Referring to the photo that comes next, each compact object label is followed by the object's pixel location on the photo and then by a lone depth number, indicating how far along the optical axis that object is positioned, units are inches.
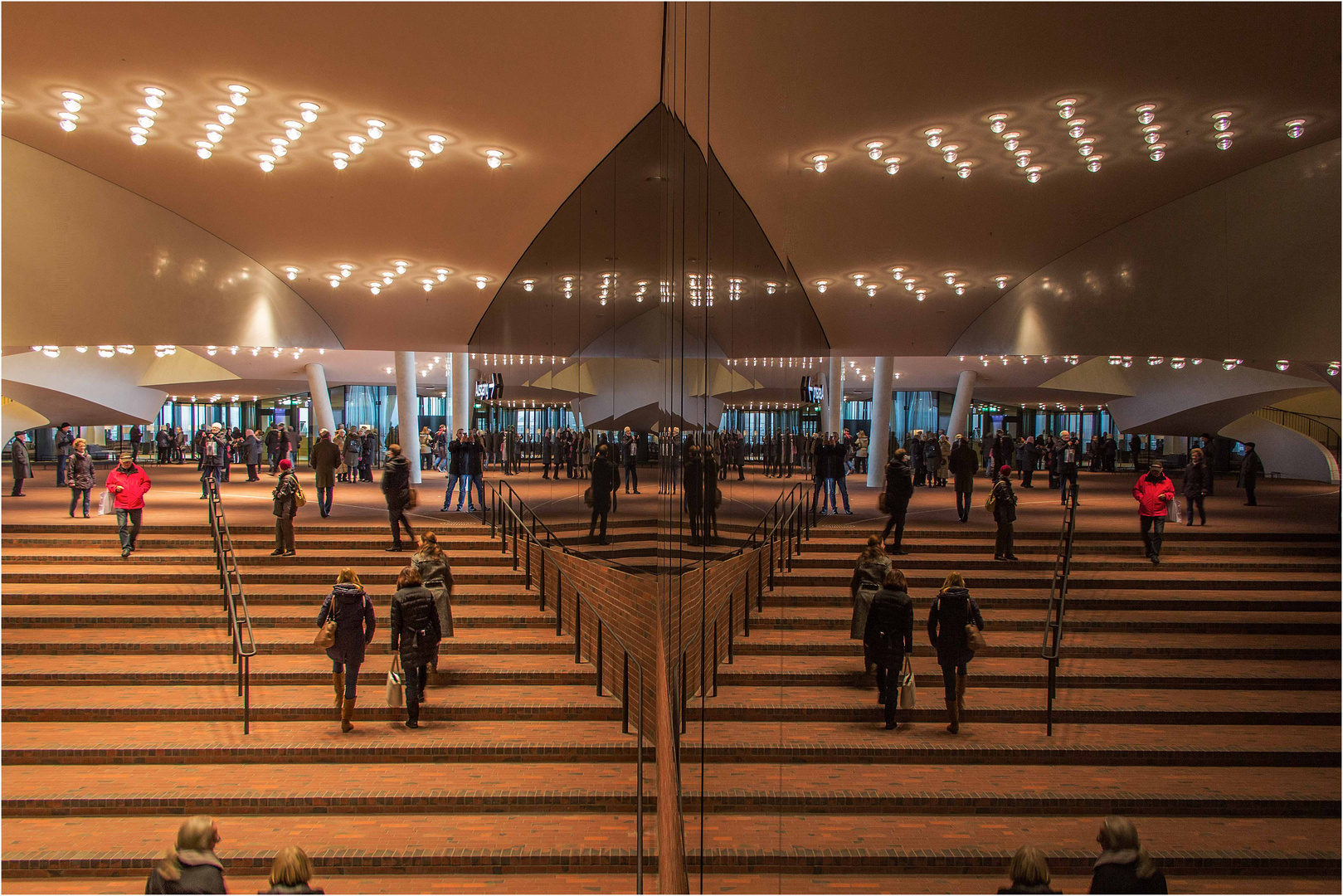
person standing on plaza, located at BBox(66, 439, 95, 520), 577.2
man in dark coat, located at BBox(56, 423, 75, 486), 850.8
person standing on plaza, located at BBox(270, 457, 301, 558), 483.2
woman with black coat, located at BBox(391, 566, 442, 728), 321.7
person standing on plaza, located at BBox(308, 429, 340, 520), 600.1
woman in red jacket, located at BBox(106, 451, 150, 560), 486.3
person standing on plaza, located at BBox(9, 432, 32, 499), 795.4
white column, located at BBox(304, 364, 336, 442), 1093.8
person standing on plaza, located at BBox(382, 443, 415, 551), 506.0
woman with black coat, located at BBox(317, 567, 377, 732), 316.8
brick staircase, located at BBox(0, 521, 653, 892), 249.3
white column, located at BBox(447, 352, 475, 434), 985.6
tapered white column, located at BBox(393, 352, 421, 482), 914.7
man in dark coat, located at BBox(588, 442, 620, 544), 436.5
